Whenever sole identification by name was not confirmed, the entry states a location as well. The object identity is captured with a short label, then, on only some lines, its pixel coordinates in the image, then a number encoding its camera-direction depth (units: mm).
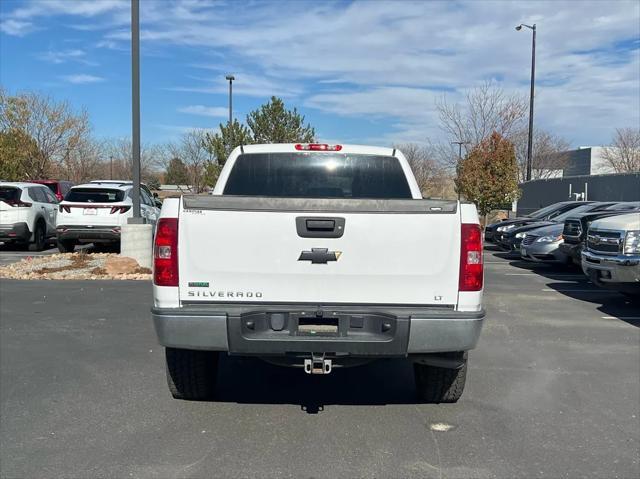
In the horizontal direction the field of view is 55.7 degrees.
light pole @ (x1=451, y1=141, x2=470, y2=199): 32188
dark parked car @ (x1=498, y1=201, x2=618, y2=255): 14638
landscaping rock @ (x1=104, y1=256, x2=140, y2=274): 11281
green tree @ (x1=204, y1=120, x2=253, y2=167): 37188
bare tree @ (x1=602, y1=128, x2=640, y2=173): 42594
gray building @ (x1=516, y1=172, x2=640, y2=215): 22469
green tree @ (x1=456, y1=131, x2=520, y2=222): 25984
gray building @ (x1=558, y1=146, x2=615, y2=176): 57078
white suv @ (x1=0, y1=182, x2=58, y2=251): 14945
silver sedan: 13023
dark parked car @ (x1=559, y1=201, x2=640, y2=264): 11606
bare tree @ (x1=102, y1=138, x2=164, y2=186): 56253
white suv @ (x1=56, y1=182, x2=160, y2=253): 13312
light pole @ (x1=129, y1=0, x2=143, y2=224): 12305
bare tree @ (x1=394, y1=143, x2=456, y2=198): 50544
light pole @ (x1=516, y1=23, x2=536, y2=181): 27052
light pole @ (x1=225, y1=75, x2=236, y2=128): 35531
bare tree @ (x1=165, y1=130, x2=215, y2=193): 48678
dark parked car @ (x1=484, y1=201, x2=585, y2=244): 17859
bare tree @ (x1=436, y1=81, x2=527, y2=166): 31156
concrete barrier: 12094
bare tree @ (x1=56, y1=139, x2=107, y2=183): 37041
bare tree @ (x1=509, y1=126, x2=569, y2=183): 46656
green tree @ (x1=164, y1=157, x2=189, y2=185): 51562
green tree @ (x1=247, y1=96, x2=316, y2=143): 39812
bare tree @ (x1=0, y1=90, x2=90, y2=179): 31562
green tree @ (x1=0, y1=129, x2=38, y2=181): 28609
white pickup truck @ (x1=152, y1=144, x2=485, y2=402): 3734
